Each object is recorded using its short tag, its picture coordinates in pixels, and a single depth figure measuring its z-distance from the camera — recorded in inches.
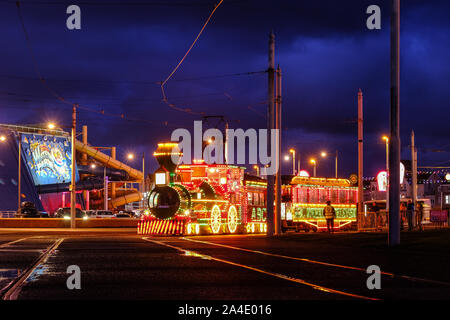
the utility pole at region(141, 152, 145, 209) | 3410.4
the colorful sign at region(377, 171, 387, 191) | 2221.7
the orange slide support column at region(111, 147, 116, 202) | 3944.4
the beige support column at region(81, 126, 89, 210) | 3582.7
